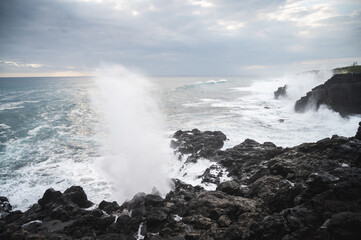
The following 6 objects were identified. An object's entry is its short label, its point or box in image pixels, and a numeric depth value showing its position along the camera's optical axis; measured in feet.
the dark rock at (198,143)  53.01
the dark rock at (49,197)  33.53
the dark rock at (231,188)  30.22
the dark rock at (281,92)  144.02
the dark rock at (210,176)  40.16
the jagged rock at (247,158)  36.40
